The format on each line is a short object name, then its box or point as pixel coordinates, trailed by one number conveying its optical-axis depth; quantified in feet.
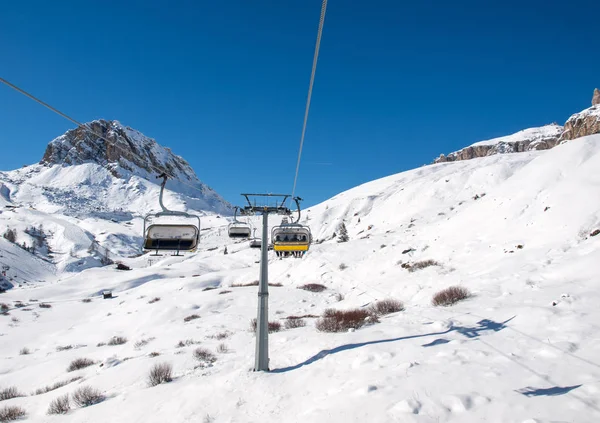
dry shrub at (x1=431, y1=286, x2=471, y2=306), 43.51
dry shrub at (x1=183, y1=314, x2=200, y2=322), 73.13
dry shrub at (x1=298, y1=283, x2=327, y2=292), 94.63
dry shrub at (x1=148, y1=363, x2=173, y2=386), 31.24
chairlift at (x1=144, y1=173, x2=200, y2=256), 44.83
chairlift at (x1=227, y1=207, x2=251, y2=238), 53.91
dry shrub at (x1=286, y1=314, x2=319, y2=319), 58.74
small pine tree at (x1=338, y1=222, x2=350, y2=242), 177.37
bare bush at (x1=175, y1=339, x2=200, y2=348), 49.39
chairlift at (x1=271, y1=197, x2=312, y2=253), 55.11
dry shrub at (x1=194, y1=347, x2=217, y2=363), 37.28
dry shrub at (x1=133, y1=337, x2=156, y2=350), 55.67
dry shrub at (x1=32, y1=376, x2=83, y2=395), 38.51
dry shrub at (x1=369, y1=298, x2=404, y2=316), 46.57
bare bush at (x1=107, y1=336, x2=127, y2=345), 63.46
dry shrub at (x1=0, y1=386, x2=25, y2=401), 38.45
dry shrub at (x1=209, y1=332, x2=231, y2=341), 50.85
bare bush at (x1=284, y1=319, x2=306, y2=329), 49.83
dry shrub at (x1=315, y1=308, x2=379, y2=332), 39.09
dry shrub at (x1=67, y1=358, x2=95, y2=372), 46.50
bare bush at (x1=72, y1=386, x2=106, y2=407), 29.81
